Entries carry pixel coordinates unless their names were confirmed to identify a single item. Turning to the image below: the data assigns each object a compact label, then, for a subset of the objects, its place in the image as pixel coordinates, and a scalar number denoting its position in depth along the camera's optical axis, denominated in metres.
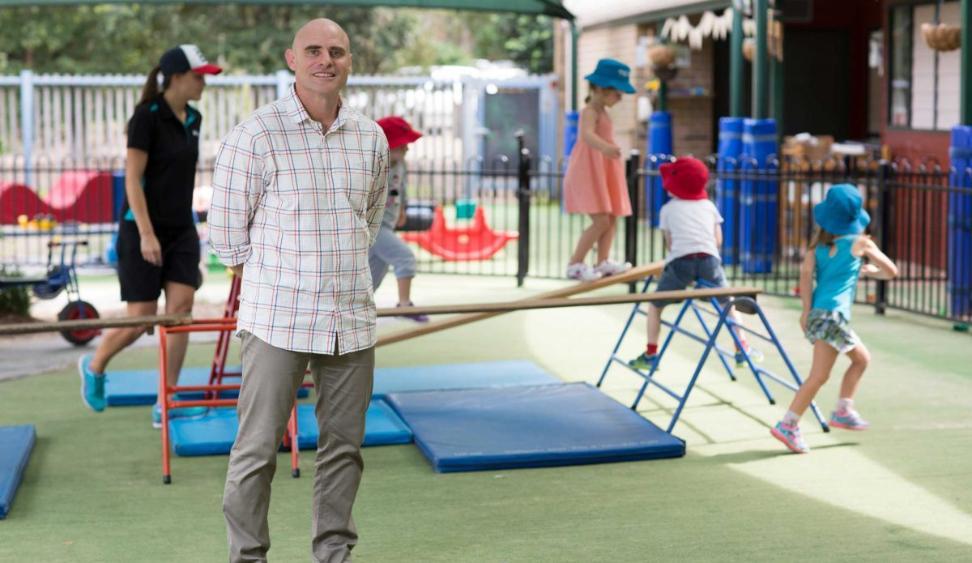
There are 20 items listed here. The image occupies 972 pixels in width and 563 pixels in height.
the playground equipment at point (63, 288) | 10.98
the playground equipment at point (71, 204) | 15.28
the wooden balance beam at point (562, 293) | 8.58
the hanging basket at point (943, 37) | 14.55
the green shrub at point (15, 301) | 11.95
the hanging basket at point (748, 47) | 18.89
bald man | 4.82
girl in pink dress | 9.54
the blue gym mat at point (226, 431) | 7.43
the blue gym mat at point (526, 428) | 7.17
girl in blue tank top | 7.43
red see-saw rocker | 16.62
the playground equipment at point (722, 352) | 7.75
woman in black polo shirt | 7.48
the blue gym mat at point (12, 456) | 6.37
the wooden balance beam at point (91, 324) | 6.30
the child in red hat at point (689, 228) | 9.00
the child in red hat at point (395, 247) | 9.80
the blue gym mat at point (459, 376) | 9.26
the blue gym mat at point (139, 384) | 8.73
